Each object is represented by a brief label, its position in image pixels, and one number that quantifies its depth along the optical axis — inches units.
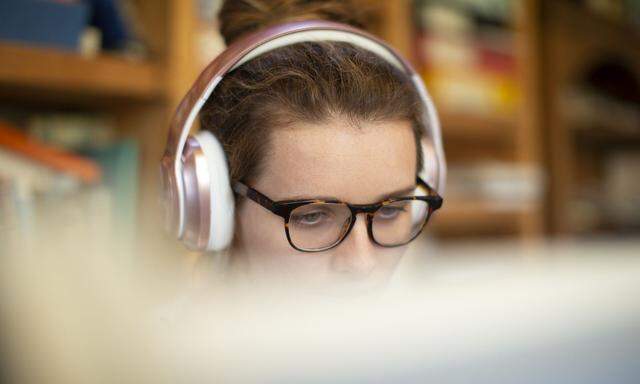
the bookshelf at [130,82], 36.0
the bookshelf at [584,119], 90.2
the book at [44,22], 32.6
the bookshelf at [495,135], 61.1
